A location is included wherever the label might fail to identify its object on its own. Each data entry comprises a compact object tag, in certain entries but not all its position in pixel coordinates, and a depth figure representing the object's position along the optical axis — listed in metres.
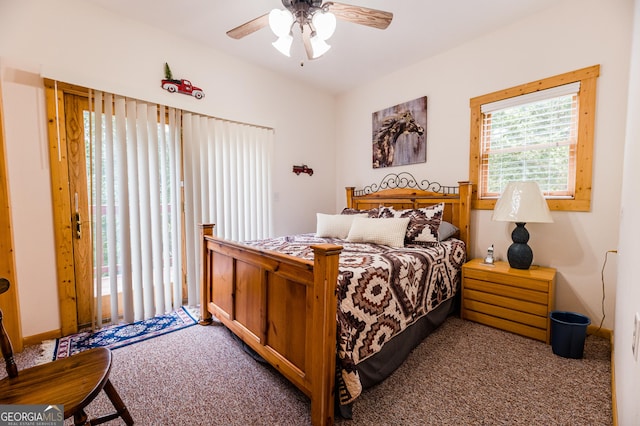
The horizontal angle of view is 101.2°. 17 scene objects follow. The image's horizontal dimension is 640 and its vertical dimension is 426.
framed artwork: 3.32
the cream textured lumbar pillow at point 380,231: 2.54
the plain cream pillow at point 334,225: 2.98
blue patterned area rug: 2.06
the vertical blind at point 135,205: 2.36
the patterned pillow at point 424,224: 2.62
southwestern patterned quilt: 1.39
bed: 1.32
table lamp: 2.22
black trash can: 1.87
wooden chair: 1.00
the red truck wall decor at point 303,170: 3.87
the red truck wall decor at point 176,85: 2.68
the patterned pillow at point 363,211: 3.15
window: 2.25
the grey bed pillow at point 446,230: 2.74
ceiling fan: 1.73
